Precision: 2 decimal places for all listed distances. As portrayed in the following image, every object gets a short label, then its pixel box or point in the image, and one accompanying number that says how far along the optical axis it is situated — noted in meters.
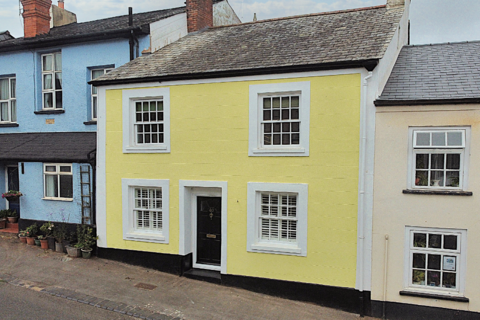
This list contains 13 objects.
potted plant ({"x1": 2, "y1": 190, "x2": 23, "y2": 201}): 13.12
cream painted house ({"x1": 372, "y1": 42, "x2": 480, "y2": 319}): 7.96
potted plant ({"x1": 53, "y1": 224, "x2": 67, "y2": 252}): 12.06
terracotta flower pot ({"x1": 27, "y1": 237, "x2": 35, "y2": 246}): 12.63
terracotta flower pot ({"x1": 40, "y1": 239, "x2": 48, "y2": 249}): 12.30
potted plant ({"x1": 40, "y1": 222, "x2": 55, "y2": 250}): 12.27
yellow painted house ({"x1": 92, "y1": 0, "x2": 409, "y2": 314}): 8.77
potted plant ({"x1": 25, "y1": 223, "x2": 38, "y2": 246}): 12.65
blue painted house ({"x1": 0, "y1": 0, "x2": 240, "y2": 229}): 12.64
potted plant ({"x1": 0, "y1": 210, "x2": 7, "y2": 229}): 14.18
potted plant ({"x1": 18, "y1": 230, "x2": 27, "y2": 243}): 12.83
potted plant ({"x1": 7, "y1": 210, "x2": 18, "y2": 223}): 14.25
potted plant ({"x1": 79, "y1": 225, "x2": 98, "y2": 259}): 11.58
